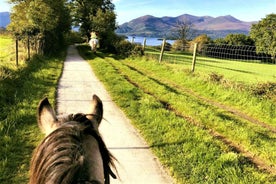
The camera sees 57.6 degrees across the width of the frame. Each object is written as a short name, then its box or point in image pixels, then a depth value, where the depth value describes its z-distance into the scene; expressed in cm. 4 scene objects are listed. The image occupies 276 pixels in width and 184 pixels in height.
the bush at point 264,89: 776
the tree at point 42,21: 1446
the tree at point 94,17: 2210
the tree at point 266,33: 3731
